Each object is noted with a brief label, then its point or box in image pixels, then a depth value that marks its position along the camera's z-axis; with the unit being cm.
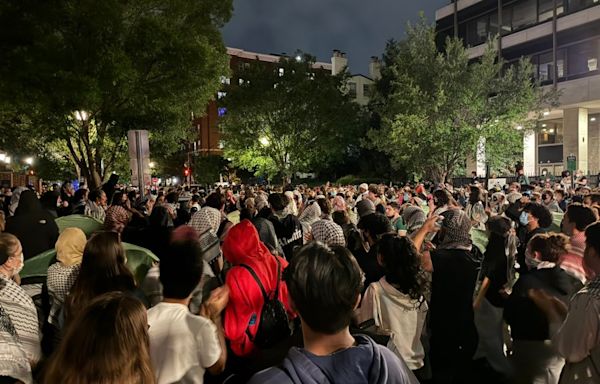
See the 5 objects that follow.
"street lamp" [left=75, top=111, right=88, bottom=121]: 1477
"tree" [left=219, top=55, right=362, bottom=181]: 3459
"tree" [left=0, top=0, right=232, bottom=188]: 1288
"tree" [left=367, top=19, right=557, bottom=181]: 2209
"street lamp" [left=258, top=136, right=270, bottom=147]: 3502
